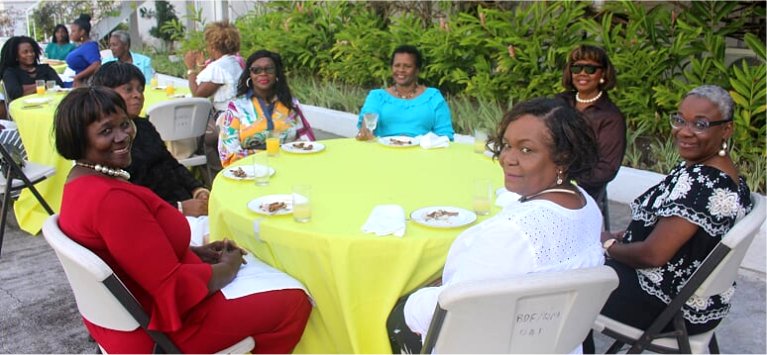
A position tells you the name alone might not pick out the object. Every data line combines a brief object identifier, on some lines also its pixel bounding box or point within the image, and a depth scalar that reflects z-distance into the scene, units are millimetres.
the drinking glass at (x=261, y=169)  3029
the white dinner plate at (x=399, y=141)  3865
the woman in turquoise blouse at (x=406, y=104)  4477
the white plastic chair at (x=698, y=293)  2125
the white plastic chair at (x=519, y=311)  1598
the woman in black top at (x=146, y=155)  3535
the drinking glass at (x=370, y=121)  4113
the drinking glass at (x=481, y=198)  2652
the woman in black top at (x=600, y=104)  3633
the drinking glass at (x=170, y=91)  6229
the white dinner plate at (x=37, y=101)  5312
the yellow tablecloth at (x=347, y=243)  2385
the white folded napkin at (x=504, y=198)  2705
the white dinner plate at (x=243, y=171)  3105
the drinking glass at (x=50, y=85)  6371
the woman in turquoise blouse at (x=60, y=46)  10102
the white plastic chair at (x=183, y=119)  4805
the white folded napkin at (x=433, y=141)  3820
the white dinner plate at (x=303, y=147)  3670
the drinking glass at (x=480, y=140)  3666
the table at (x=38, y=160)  4828
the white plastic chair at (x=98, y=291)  1921
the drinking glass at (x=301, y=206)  2531
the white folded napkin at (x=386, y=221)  2393
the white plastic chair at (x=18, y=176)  4184
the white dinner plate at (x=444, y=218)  2469
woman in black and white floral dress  2238
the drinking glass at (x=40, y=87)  5953
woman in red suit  2041
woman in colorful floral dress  4184
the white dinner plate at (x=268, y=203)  2594
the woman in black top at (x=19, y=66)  6379
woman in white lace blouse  1717
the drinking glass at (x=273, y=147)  3538
